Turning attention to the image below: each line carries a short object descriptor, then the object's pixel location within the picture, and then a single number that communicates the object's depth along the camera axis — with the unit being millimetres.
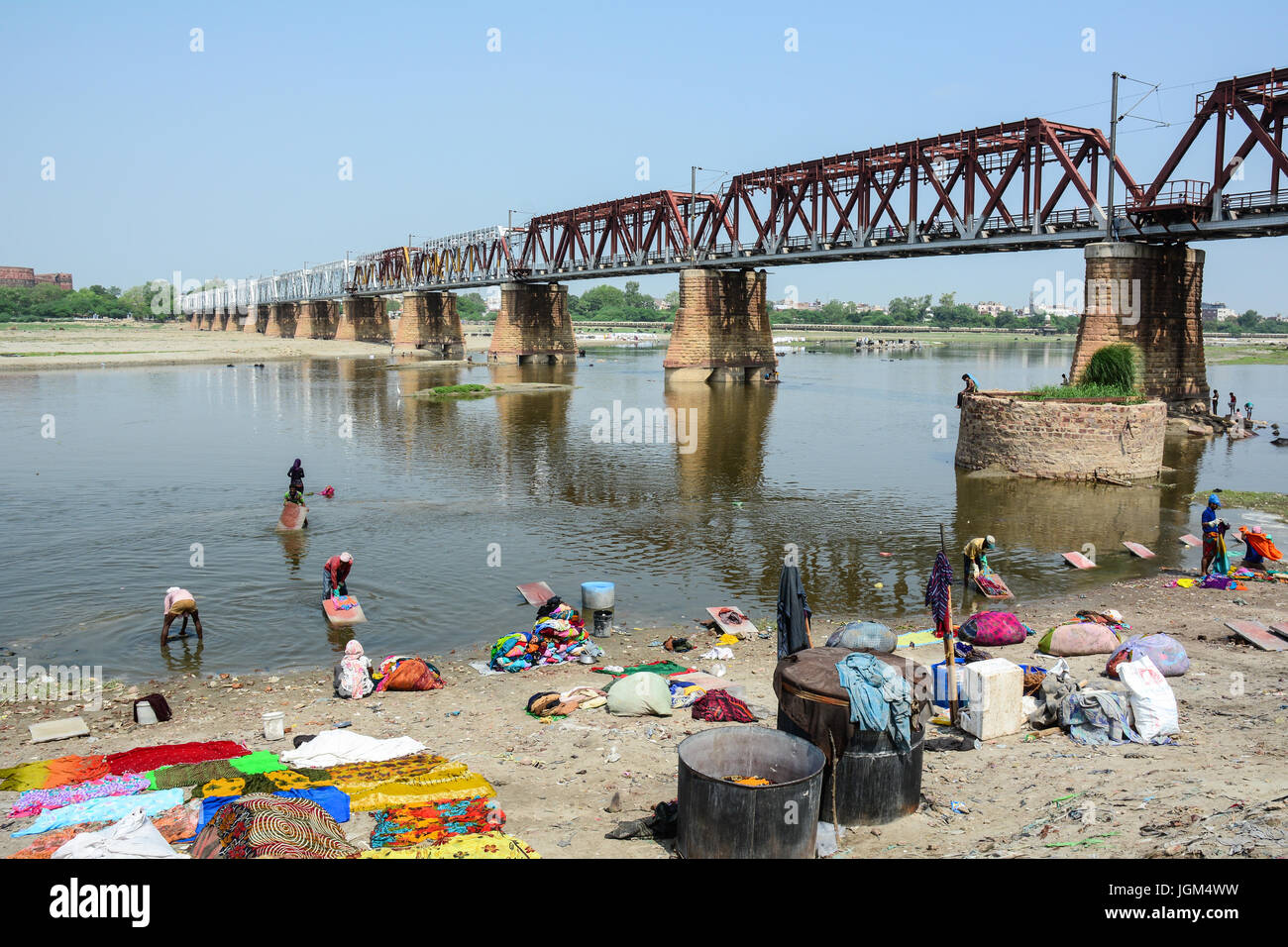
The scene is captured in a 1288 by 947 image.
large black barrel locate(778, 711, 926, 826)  7895
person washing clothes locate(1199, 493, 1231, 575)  17328
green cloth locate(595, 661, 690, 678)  13242
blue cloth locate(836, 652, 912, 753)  7844
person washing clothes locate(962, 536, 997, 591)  17766
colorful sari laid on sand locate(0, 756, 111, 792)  8953
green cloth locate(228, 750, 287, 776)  9211
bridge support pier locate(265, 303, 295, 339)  181500
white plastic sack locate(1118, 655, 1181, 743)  9445
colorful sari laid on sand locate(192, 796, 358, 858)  6246
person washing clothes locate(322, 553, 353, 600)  15984
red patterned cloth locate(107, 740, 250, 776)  9398
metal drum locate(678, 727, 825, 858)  6844
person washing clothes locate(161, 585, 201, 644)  14312
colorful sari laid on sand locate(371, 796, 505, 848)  7434
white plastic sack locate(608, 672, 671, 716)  11180
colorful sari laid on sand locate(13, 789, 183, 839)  7867
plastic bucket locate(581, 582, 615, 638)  15344
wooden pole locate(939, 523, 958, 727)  10203
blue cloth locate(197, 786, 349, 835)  7918
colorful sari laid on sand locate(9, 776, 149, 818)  8281
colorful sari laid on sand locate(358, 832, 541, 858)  6738
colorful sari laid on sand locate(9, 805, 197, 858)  7254
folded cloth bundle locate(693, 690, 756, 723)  10906
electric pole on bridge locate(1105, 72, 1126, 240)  39719
